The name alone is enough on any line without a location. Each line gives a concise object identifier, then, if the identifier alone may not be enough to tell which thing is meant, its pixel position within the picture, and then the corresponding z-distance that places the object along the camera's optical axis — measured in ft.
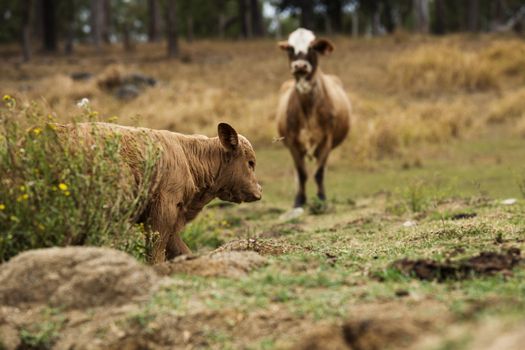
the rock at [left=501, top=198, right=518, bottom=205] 37.05
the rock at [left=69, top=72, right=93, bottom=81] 104.58
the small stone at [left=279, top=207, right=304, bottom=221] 42.40
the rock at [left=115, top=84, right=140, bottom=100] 92.94
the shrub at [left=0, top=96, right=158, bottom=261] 18.99
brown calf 23.39
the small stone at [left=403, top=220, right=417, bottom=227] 32.90
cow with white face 46.52
